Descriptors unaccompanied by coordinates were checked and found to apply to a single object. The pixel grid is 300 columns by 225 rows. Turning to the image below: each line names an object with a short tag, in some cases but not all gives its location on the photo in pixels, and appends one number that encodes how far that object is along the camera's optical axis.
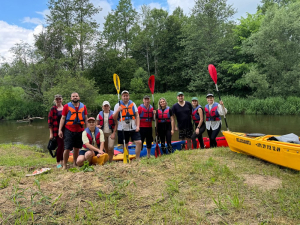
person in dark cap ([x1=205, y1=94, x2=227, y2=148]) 5.20
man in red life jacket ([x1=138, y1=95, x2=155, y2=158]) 4.88
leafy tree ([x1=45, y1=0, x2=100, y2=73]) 20.47
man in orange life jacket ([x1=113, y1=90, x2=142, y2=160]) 4.55
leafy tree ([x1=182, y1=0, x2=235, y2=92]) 22.98
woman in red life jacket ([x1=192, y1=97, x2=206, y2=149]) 5.17
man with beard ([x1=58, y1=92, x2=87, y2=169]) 4.16
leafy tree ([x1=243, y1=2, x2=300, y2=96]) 17.00
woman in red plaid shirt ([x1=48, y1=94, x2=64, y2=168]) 4.51
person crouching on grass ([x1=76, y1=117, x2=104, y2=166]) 4.01
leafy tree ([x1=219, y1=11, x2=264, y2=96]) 22.49
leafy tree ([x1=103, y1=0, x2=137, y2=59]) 30.31
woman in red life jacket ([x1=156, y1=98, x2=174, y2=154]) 4.98
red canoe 6.12
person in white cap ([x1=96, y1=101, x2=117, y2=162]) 4.78
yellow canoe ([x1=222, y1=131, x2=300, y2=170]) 3.21
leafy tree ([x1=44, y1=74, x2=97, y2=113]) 16.97
